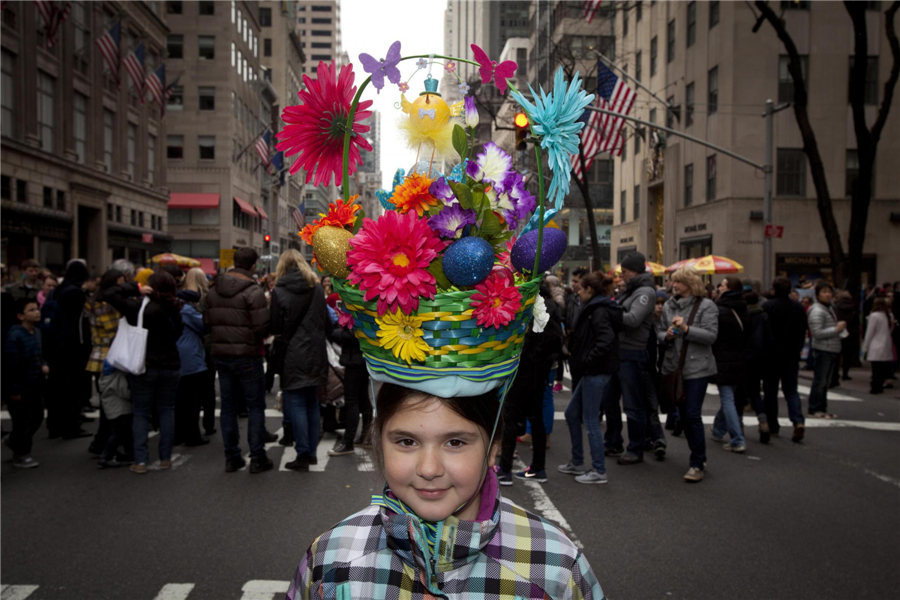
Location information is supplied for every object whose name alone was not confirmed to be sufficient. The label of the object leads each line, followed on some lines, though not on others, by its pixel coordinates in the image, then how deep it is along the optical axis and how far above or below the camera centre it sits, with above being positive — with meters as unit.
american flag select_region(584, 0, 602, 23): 18.80 +8.18
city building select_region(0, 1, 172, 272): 22.55 +5.90
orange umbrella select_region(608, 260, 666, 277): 22.93 +0.61
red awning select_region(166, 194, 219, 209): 48.81 +6.15
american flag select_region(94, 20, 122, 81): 22.53 +8.15
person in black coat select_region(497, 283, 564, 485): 5.91 -1.03
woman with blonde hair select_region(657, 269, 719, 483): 6.52 -0.67
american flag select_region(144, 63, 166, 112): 24.97 +7.57
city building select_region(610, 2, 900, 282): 25.92 +6.20
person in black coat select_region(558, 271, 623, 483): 6.35 -0.67
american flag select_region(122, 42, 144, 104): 23.78 +7.94
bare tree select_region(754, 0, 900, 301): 15.08 +2.87
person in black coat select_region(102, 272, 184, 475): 6.38 -0.66
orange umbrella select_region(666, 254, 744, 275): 18.06 +0.60
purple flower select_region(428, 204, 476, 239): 1.74 +0.17
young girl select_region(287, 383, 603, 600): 1.65 -0.66
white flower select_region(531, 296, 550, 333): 1.94 -0.09
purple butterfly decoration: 1.93 +0.65
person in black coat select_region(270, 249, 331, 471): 6.49 -0.54
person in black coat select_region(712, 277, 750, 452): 7.14 -0.72
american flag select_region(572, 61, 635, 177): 18.25 +4.73
